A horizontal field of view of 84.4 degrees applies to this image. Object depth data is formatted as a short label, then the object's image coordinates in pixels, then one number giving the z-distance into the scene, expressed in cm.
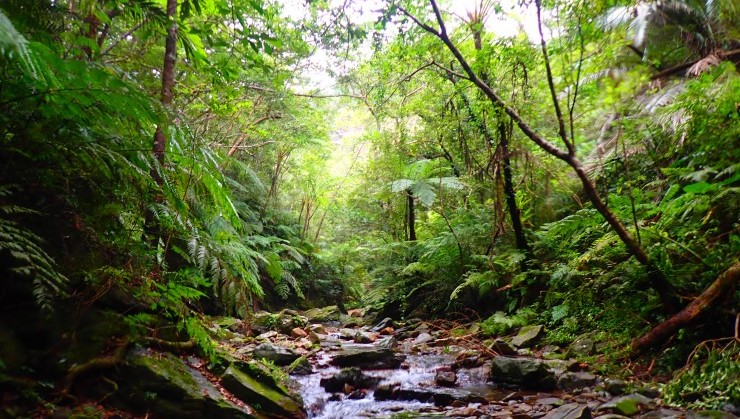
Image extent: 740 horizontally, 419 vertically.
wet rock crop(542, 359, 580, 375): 420
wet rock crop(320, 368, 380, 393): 470
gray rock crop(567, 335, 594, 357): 461
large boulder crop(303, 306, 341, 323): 1044
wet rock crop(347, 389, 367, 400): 444
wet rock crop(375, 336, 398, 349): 680
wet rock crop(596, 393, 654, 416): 295
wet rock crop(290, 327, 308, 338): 743
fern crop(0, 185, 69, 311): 187
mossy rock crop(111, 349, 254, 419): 256
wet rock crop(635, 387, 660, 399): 318
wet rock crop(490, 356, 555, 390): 410
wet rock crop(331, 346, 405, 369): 562
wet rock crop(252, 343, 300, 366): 525
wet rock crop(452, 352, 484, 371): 530
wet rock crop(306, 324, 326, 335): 810
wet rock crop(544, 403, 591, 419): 291
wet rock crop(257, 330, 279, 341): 643
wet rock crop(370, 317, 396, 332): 892
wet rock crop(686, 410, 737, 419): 254
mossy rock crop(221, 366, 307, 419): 328
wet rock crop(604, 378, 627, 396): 339
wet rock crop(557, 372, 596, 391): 383
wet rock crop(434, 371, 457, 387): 469
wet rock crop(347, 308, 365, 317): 1122
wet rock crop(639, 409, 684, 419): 272
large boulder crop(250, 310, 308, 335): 766
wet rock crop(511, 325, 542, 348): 554
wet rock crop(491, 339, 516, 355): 530
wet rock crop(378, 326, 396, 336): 834
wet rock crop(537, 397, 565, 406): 352
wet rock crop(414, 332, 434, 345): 715
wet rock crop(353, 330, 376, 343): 748
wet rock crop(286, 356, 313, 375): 519
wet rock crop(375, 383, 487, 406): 407
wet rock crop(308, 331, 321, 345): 690
